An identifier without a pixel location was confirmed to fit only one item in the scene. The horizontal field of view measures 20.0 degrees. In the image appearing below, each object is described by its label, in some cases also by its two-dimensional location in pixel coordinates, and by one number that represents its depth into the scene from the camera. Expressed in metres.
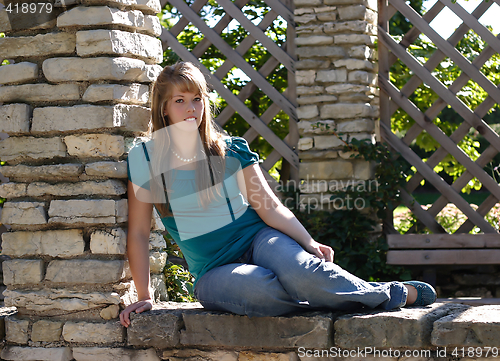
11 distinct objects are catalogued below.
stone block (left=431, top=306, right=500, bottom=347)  4.42
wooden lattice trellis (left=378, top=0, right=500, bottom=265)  6.12
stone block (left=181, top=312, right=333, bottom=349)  4.52
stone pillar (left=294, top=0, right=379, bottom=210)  6.24
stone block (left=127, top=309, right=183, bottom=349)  4.63
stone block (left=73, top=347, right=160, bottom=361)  4.69
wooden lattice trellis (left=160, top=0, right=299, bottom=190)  6.54
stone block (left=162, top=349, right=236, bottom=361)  4.62
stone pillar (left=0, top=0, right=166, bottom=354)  4.71
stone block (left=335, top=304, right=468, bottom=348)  4.47
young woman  4.63
